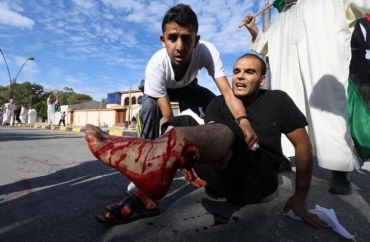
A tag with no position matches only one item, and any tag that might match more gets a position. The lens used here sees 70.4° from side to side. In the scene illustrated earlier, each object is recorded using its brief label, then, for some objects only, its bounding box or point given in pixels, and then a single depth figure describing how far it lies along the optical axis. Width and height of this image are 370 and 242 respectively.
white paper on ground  1.15
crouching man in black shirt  0.95
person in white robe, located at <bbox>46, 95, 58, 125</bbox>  15.68
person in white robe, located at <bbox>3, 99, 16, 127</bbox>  15.51
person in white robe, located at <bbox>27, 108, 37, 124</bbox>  20.50
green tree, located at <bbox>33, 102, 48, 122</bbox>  44.59
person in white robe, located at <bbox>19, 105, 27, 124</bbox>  20.46
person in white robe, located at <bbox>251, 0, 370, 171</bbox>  1.83
